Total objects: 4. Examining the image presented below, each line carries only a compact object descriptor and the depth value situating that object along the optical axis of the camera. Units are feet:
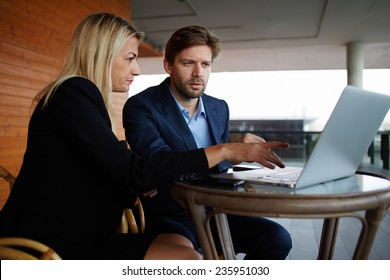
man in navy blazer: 5.01
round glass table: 3.11
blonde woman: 3.49
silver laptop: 3.12
